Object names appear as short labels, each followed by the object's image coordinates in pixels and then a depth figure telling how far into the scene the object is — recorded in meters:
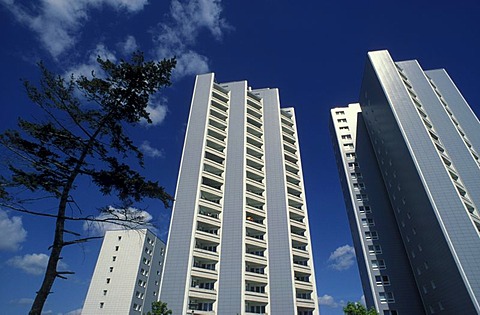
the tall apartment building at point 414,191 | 30.95
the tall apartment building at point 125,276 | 54.42
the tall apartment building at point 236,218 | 30.97
